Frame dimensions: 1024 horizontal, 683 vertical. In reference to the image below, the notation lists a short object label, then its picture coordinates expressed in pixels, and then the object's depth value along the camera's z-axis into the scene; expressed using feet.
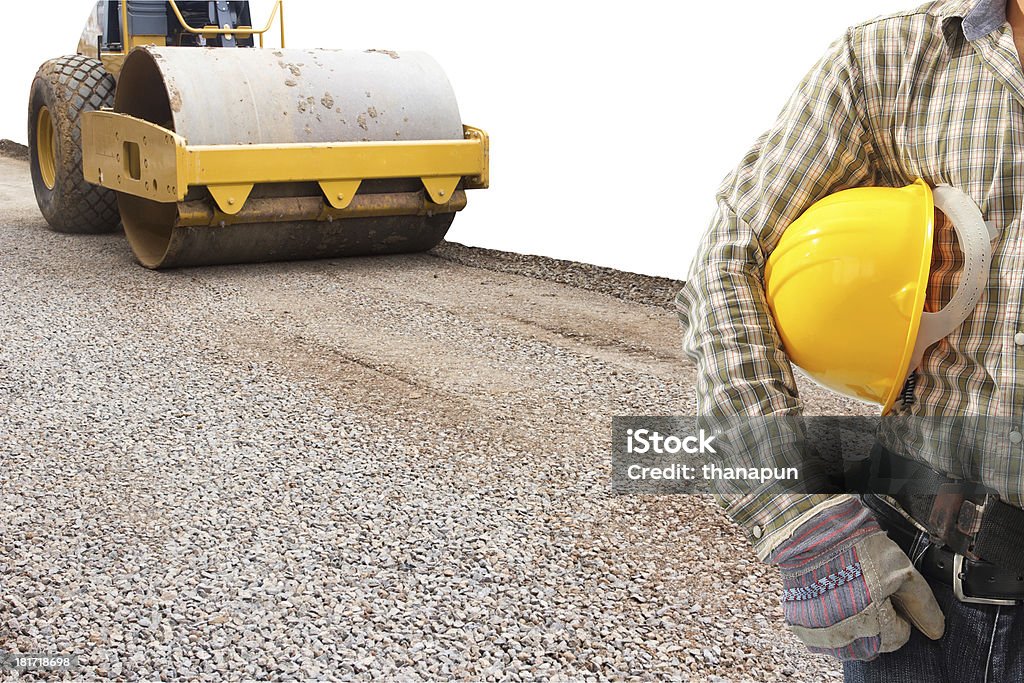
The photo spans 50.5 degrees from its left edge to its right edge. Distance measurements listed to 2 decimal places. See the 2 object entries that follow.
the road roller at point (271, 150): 20.02
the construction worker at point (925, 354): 4.24
